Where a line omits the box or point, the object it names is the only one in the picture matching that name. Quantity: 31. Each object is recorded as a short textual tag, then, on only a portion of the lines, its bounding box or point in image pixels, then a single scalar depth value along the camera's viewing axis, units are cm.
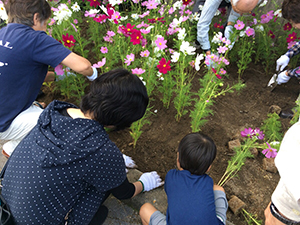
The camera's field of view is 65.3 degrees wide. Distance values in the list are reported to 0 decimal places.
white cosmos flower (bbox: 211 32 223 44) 195
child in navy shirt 119
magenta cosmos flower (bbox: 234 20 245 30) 216
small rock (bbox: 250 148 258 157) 190
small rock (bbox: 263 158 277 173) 180
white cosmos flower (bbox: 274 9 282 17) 242
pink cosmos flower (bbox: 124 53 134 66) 170
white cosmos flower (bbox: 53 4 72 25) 186
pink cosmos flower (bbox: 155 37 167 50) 169
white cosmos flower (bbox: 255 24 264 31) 241
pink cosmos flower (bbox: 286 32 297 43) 234
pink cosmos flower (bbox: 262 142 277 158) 154
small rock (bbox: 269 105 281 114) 223
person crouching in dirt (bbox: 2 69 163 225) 104
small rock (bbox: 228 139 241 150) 190
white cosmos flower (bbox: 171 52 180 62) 169
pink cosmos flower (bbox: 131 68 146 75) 156
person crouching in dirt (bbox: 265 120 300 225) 84
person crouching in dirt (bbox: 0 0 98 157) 139
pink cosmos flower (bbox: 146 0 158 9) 224
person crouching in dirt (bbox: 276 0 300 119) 185
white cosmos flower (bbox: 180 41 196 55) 155
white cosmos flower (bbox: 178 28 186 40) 168
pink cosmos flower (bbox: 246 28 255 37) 230
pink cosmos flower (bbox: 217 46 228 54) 195
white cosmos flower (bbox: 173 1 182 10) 237
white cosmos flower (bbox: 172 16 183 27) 190
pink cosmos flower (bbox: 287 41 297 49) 238
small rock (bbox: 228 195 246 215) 156
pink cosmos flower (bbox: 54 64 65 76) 163
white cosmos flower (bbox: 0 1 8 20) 176
